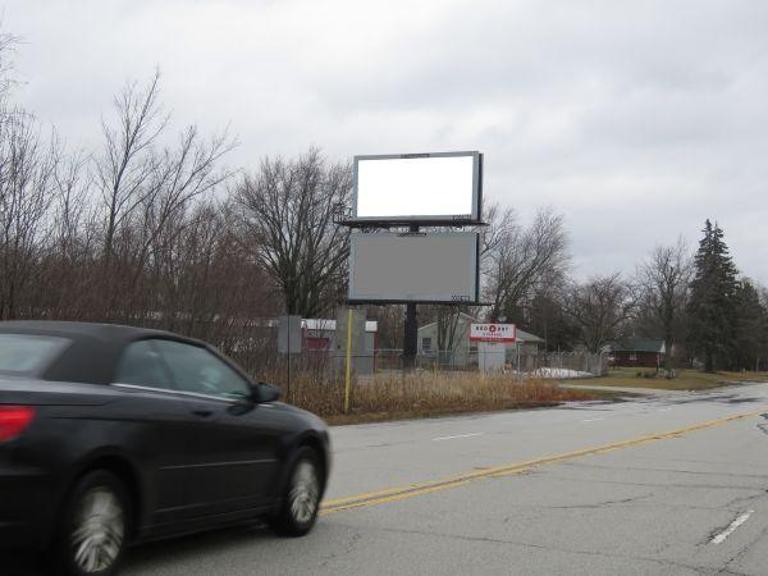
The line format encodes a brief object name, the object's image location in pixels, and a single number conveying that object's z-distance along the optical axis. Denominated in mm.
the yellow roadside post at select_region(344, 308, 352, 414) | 21655
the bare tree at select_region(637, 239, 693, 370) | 83938
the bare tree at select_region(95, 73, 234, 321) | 18516
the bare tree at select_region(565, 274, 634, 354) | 91938
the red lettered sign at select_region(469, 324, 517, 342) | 47969
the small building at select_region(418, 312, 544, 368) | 82438
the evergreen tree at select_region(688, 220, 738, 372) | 92562
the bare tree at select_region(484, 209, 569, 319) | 80812
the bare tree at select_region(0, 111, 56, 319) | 16750
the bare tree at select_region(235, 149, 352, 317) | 62000
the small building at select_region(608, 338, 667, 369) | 116938
